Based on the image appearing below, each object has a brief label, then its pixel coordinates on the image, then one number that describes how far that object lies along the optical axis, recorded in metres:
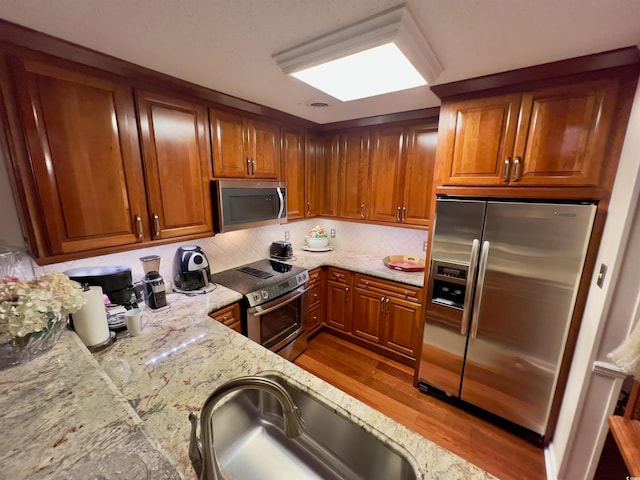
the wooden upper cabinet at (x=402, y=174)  2.26
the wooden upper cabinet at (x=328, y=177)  2.78
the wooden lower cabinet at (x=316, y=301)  2.66
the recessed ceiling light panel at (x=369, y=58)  1.00
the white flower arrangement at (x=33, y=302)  0.84
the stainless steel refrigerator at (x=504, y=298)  1.49
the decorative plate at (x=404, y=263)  2.47
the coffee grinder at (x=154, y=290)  1.63
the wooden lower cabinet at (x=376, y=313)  2.32
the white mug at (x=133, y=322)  1.35
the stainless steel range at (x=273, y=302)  1.96
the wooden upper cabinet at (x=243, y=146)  1.89
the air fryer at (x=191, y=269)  1.92
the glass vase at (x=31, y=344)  0.87
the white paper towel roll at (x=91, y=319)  1.16
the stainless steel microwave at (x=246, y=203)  1.90
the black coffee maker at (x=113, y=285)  1.40
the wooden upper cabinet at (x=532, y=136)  1.36
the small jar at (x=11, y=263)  1.31
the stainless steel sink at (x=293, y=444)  0.87
